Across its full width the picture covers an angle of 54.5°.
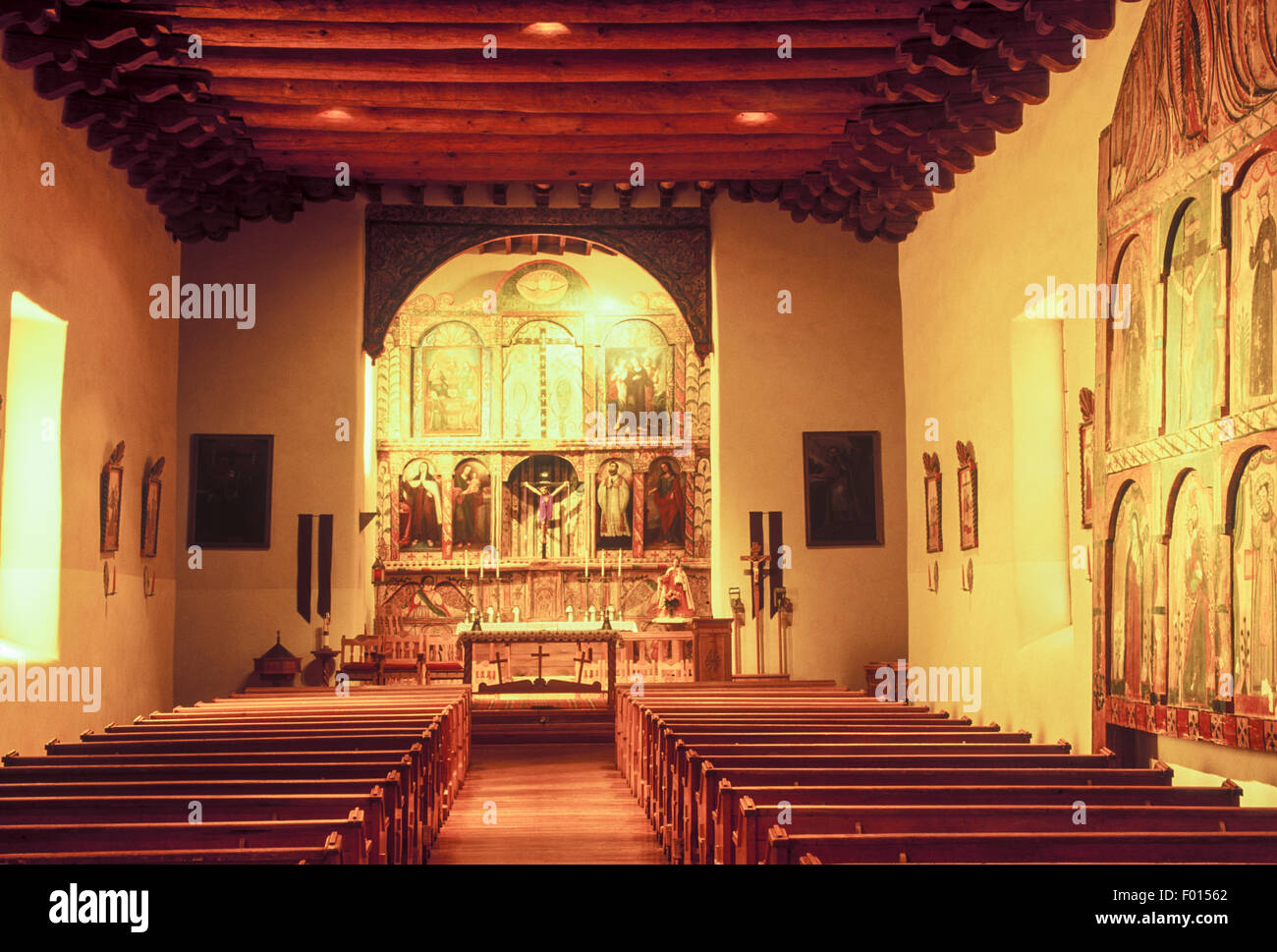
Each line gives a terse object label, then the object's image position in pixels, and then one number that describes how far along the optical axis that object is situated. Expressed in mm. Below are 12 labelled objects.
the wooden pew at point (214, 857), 3340
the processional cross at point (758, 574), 13672
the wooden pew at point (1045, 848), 3633
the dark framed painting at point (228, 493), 13734
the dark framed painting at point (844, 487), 14016
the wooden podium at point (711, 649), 12766
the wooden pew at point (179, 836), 3795
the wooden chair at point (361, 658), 13430
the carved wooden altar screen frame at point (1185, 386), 5773
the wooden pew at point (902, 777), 5207
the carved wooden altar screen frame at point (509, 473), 17203
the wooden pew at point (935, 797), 4605
